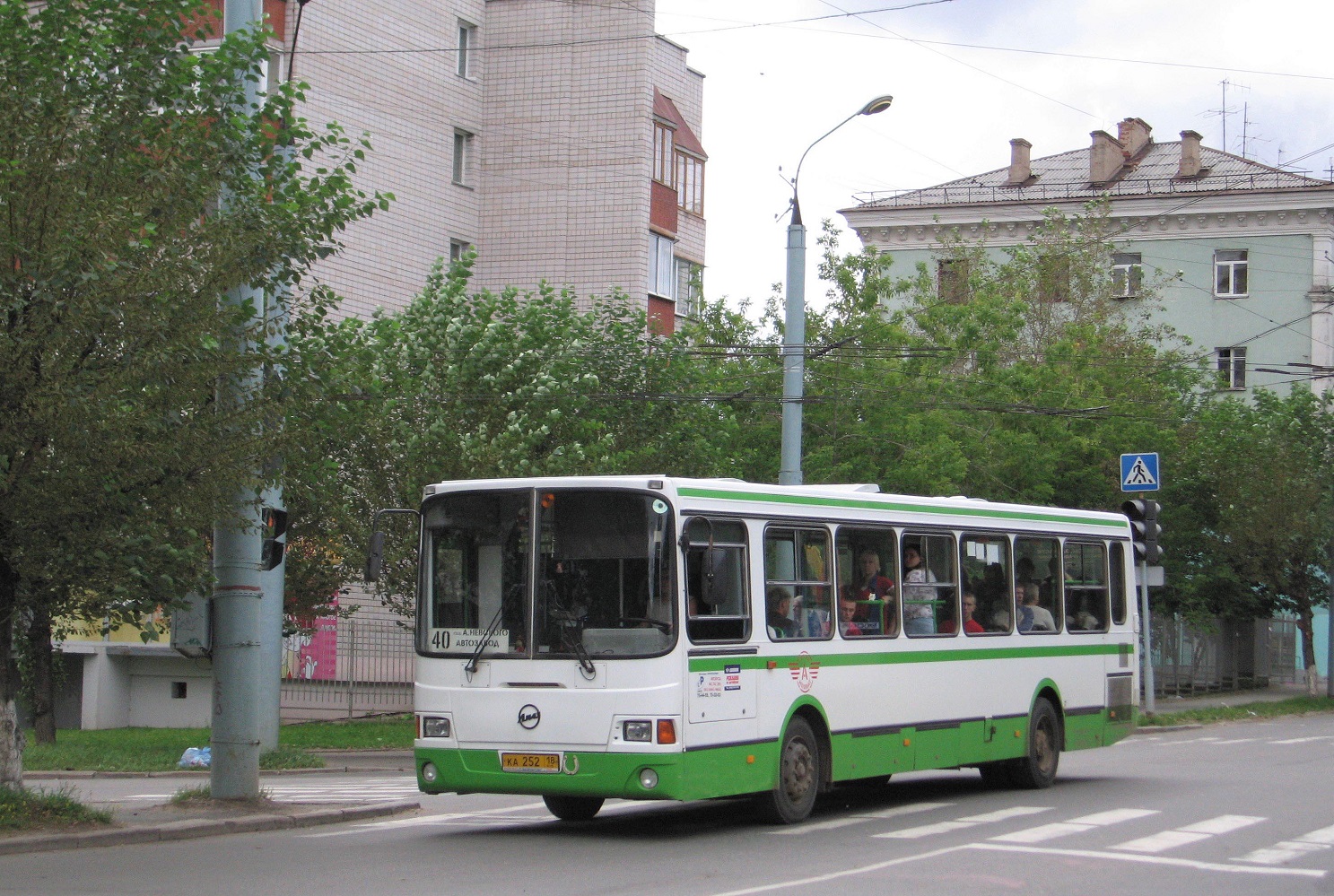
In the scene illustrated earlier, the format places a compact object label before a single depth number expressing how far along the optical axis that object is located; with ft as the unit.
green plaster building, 177.17
